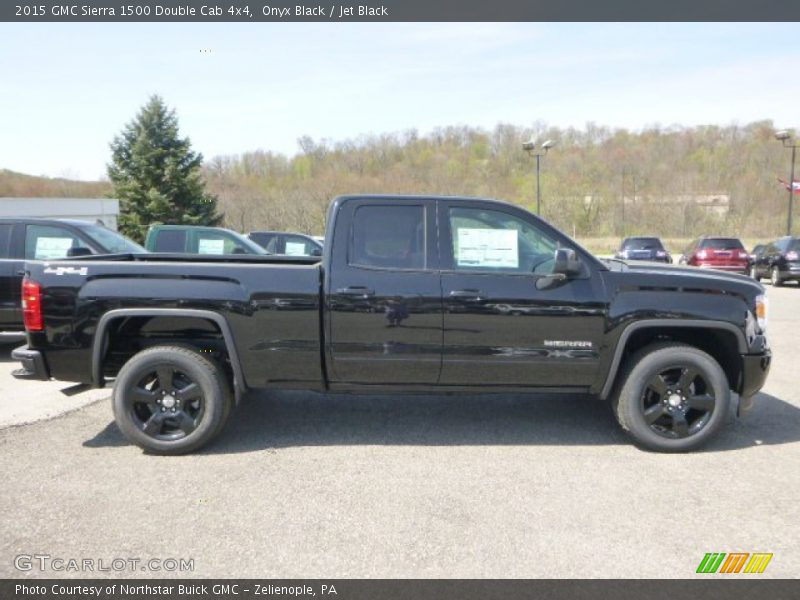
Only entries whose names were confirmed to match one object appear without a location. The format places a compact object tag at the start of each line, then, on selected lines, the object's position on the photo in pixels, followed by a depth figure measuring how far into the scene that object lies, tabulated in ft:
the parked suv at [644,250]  72.43
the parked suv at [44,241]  24.73
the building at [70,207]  101.24
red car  64.95
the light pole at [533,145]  89.03
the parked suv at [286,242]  48.57
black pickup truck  14.06
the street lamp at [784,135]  94.07
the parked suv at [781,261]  55.52
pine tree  109.40
